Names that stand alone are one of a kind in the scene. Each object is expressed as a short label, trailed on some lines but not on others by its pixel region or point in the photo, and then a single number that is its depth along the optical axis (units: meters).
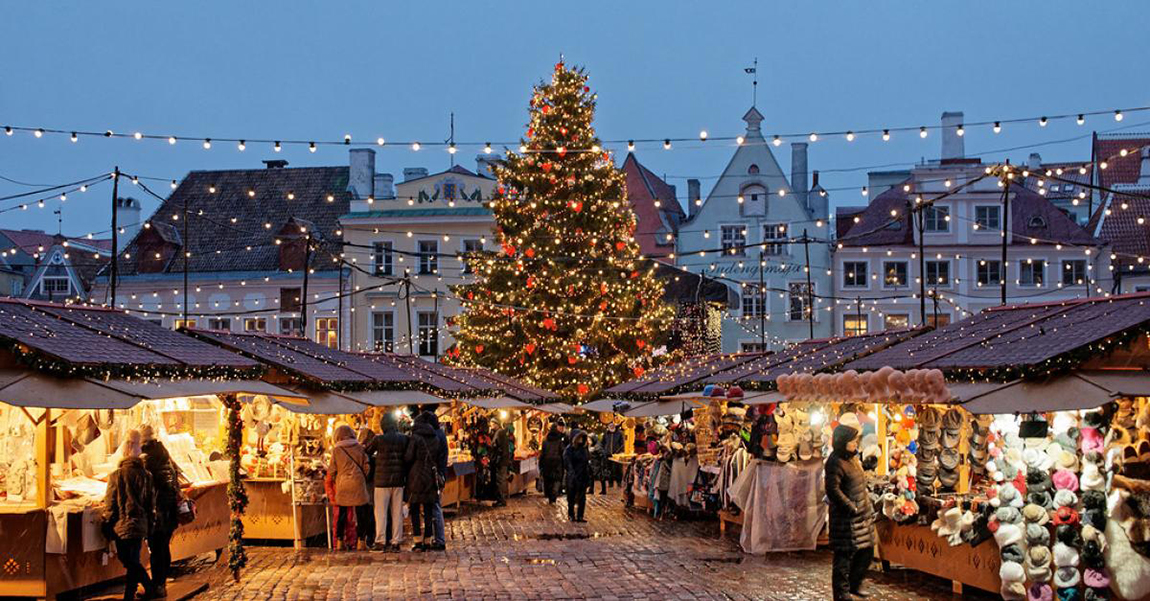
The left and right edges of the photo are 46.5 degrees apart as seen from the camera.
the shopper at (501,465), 26.86
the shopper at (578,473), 21.70
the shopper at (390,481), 17.36
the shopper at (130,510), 12.43
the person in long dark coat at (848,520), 12.05
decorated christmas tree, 36.97
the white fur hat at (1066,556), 11.39
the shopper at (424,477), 17.25
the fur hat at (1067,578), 11.38
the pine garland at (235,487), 15.14
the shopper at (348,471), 17.23
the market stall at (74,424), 12.12
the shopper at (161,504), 12.86
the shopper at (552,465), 27.25
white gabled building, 51.59
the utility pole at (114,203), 23.02
